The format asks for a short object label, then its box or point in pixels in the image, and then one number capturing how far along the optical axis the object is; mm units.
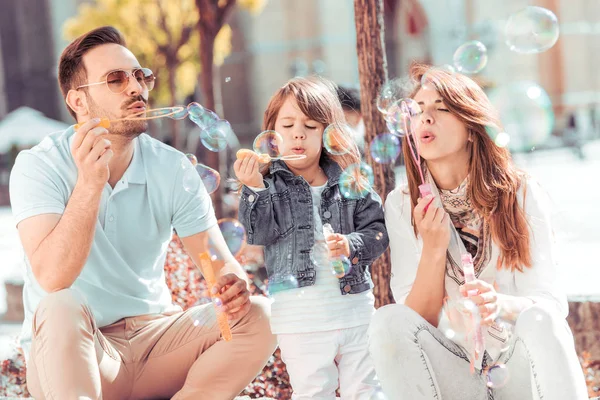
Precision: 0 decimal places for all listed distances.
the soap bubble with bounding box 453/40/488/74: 3098
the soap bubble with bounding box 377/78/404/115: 2754
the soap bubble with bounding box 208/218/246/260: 2754
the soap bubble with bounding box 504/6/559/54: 3379
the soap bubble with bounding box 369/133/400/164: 3195
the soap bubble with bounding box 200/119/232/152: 3010
